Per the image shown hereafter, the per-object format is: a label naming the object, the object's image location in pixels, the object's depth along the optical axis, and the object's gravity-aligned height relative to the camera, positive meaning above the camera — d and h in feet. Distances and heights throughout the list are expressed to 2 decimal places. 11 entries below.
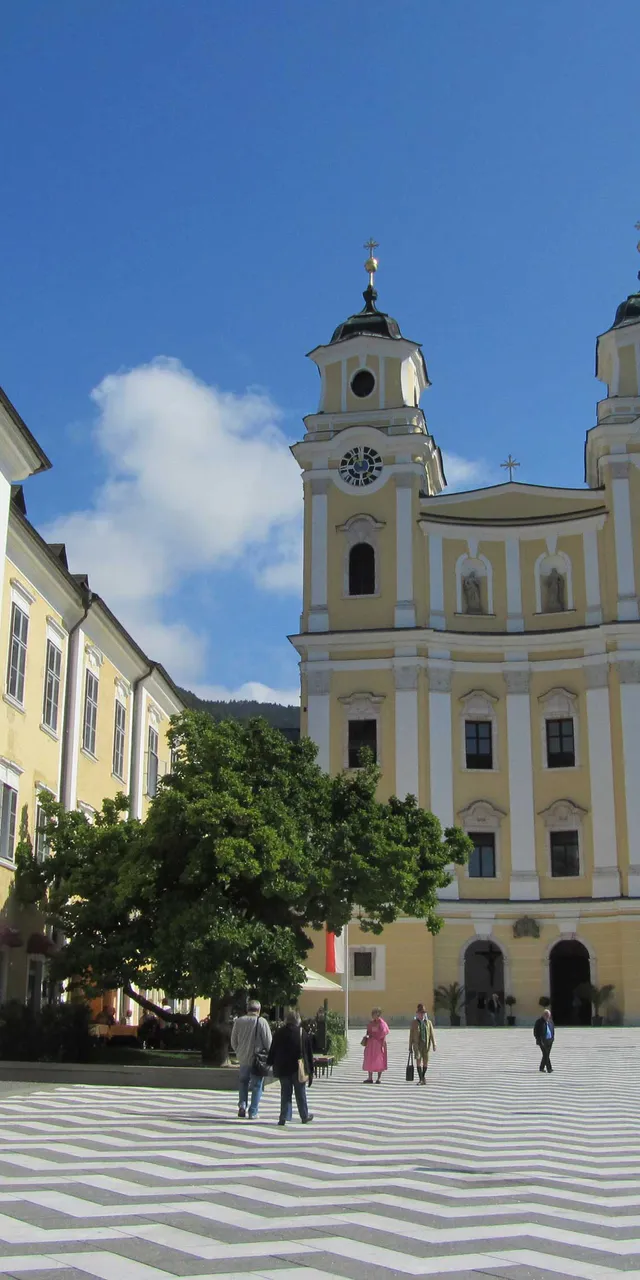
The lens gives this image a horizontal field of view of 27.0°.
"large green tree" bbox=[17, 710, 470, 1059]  73.46 +7.36
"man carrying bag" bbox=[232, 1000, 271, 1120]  53.62 -1.81
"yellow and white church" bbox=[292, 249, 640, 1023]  156.25 +40.08
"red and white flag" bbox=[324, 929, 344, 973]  100.78 +3.88
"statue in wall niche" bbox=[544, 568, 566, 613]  169.37 +50.83
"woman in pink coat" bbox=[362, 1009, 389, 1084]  78.64 -2.29
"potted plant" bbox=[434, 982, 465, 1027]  151.43 +0.57
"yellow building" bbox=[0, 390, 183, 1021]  77.61 +20.59
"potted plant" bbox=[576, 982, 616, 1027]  150.57 +1.07
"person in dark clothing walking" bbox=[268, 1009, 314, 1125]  51.72 -2.17
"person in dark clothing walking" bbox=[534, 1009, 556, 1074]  90.99 -1.94
